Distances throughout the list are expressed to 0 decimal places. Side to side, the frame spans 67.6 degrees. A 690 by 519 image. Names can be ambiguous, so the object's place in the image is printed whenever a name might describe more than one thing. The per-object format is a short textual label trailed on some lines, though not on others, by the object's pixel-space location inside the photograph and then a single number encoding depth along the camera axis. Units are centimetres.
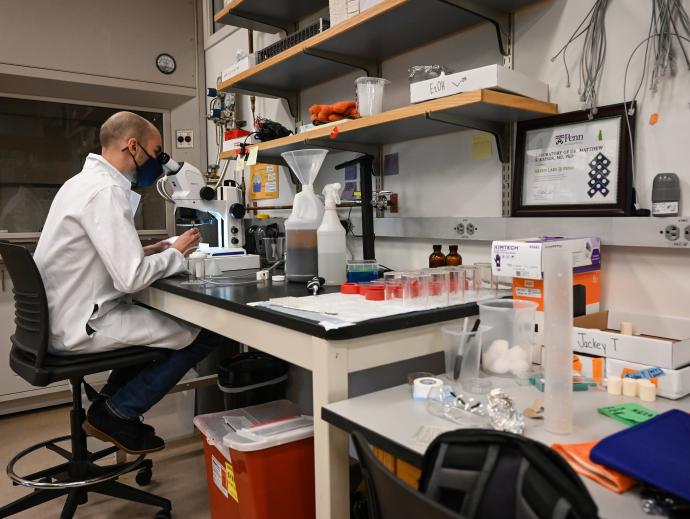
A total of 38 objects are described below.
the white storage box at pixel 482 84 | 137
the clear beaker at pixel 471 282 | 144
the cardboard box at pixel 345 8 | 171
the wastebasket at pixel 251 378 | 212
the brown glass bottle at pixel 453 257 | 171
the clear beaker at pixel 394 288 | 135
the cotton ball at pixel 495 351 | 114
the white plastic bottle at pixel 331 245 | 165
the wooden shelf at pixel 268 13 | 243
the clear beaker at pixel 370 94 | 177
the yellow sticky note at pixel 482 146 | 174
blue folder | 66
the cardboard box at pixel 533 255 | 124
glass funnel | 177
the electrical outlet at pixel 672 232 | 124
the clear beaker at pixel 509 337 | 112
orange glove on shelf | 190
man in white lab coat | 162
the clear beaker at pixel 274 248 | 244
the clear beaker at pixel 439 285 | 135
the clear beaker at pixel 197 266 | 182
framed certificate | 138
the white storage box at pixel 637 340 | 104
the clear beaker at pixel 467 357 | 109
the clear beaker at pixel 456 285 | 138
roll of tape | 106
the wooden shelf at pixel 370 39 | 161
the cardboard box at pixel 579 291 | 128
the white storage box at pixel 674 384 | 100
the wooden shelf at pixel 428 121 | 141
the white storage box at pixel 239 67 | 239
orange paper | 69
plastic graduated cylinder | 84
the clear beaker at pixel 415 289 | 131
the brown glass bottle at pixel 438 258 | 174
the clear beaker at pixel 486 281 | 150
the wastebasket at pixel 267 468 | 134
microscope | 208
